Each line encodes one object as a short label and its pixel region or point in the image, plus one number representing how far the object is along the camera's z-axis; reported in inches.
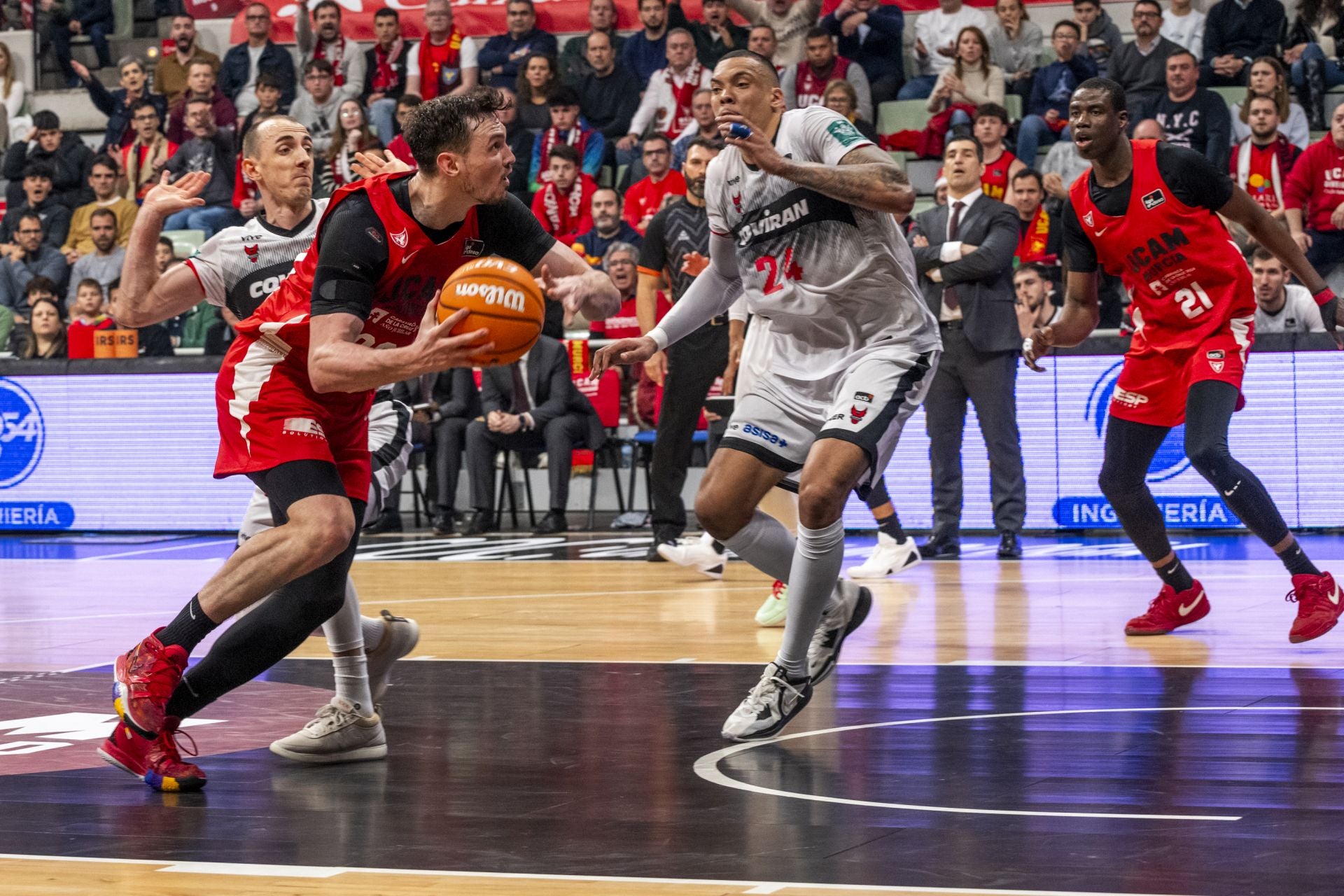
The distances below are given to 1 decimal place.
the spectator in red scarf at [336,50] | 665.6
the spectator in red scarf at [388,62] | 665.6
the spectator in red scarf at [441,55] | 649.6
